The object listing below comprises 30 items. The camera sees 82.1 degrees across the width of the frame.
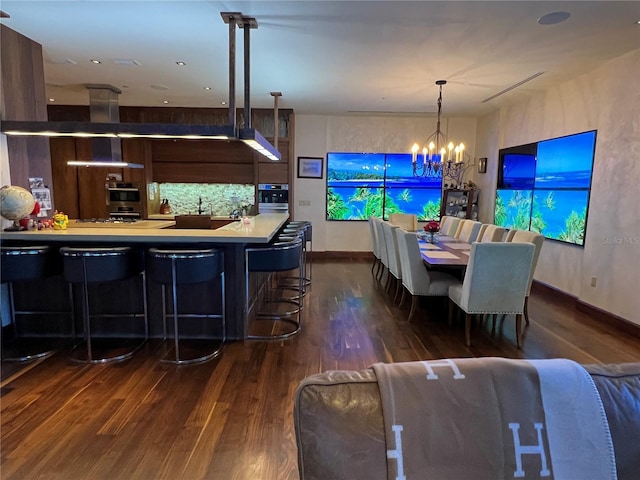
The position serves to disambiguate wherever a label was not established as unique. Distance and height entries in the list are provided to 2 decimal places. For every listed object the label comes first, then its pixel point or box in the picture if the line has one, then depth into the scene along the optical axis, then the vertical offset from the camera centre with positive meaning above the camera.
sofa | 0.81 -0.52
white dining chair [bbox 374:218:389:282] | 4.99 -0.68
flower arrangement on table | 4.68 -0.43
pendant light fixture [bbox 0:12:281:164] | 2.98 +0.51
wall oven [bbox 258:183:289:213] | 6.65 -0.07
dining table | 3.41 -0.58
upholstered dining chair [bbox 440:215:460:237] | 5.77 -0.46
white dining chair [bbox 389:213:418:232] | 6.54 -0.44
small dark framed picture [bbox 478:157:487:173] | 6.62 +0.59
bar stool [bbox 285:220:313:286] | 5.04 -0.49
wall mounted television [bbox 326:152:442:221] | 7.11 +0.15
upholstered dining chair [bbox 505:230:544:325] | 3.54 -0.41
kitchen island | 2.97 -0.42
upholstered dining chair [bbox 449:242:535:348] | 2.96 -0.67
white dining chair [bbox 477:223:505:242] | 4.33 -0.43
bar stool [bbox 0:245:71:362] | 2.77 -0.64
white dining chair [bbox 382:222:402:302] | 4.18 -0.67
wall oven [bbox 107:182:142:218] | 6.39 -0.15
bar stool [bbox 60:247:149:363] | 2.73 -0.61
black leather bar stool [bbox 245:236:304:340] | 3.25 -0.62
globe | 2.93 -0.12
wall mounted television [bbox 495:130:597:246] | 4.30 +0.18
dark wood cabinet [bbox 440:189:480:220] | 6.85 -0.11
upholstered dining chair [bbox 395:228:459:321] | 3.55 -0.80
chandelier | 4.49 +0.47
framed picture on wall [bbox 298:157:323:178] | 7.04 +0.54
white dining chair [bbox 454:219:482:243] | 5.02 -0.47
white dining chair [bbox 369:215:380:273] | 5.56 -0.66
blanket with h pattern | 0.81 -0.51
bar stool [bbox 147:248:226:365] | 2.75 -0.58
